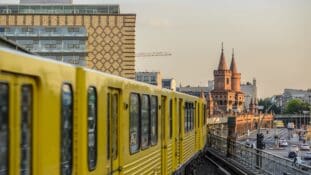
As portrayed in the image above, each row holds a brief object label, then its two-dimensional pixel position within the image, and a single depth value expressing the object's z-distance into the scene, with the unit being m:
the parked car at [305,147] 119.68
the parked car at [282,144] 124.60
